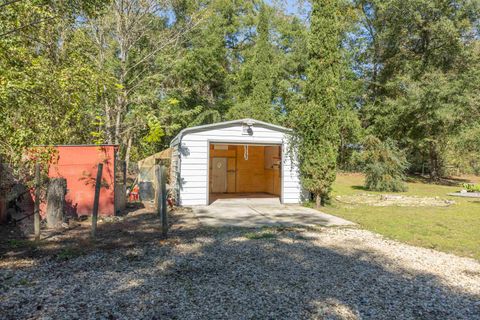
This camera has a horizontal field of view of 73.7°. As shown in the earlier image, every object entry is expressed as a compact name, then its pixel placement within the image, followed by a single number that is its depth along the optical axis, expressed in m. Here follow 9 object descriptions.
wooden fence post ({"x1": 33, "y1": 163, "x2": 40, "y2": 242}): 5.43
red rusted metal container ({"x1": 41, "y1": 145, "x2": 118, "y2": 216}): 7.60
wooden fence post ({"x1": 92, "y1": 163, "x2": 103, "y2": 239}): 5.64
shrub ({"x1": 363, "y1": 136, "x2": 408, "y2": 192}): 15.70
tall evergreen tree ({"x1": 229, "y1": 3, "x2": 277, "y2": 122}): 19.55
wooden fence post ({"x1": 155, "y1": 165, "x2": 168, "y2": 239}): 5.91
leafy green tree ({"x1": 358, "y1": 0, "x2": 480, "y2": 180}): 18.97
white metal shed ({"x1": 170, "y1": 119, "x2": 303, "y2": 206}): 9.91
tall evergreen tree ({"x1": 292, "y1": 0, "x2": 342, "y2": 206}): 9.65
